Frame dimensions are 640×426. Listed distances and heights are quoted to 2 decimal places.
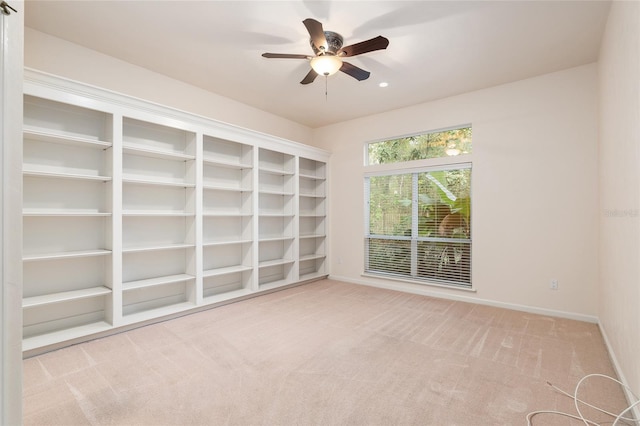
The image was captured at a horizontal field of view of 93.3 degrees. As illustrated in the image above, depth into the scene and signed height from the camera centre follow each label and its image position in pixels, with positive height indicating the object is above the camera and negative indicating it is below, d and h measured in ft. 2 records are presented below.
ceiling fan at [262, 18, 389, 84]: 8.35 +4.85
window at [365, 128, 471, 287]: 14.46 -0.49
